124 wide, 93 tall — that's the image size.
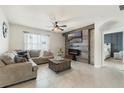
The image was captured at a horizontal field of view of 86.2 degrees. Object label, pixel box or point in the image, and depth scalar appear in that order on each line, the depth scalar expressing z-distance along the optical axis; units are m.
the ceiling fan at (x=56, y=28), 3.22
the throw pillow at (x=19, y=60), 2.18
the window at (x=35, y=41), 4.56
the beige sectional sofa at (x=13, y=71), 1.80
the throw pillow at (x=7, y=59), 1.94
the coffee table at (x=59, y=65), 2.80
